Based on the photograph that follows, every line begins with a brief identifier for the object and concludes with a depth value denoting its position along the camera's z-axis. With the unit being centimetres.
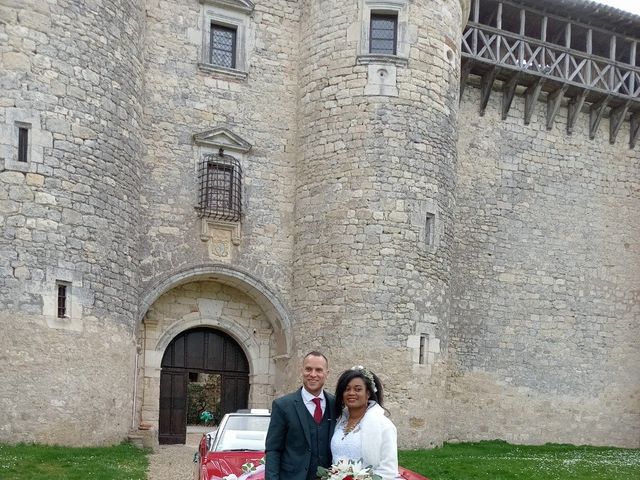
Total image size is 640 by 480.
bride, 483
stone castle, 1352
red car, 745
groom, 514
